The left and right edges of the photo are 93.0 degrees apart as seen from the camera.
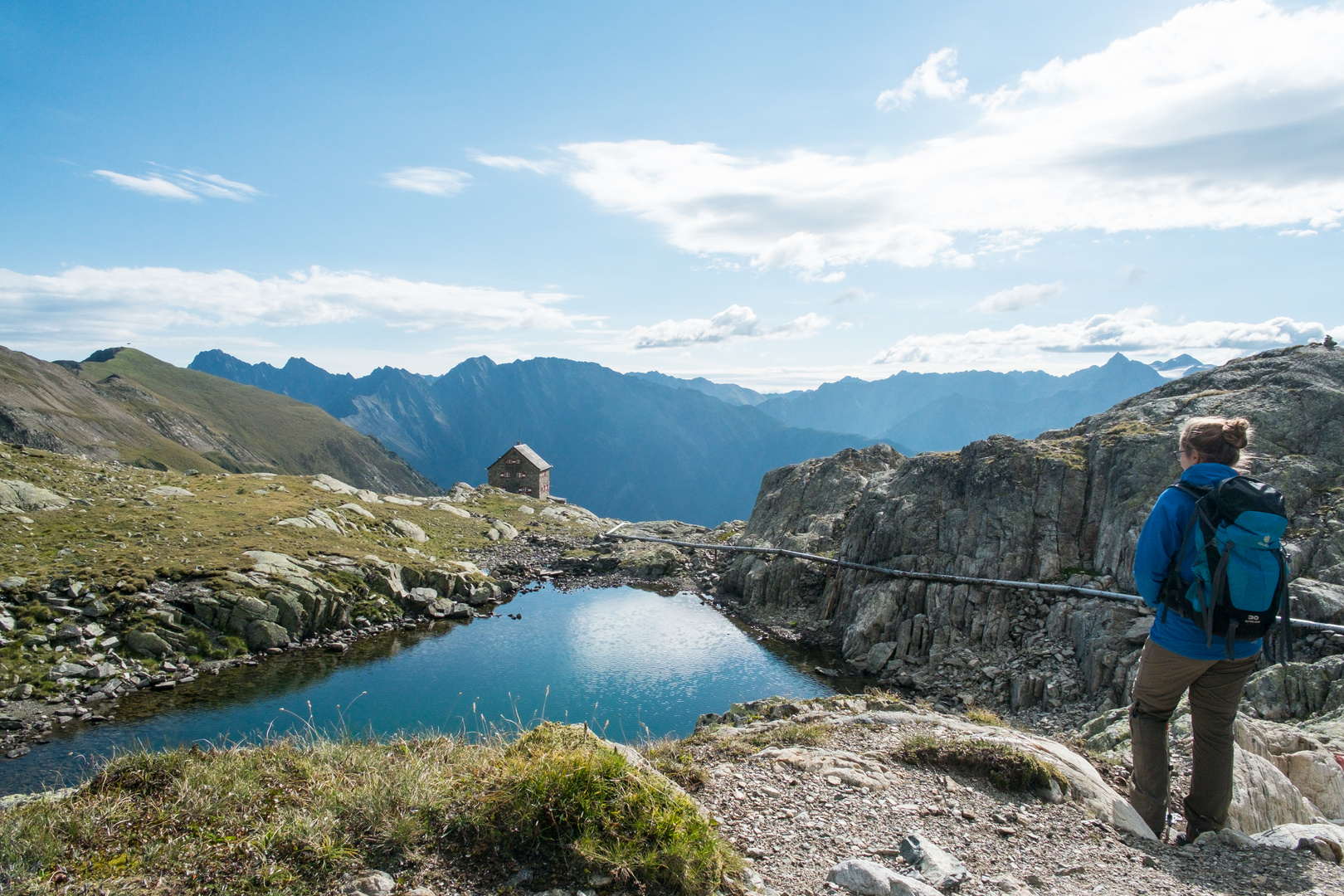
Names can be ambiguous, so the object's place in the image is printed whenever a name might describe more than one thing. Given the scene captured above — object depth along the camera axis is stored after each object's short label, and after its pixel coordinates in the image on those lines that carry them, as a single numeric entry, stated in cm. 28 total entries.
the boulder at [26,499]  3366
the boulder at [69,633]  2444
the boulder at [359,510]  4848
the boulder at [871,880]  544
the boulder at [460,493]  7426
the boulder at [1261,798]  810
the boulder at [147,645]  2566
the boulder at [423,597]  3678
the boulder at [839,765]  819
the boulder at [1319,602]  1831
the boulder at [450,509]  6241
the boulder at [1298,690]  1423
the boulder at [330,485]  5894
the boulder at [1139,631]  2191
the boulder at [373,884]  486
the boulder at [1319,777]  904
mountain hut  8656
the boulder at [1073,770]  759
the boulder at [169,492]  4225
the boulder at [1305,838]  682
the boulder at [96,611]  2570
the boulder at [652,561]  5000
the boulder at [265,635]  2884
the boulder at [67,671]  2303
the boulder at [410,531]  4931
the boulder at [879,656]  2928
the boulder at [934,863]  582
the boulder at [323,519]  4319
